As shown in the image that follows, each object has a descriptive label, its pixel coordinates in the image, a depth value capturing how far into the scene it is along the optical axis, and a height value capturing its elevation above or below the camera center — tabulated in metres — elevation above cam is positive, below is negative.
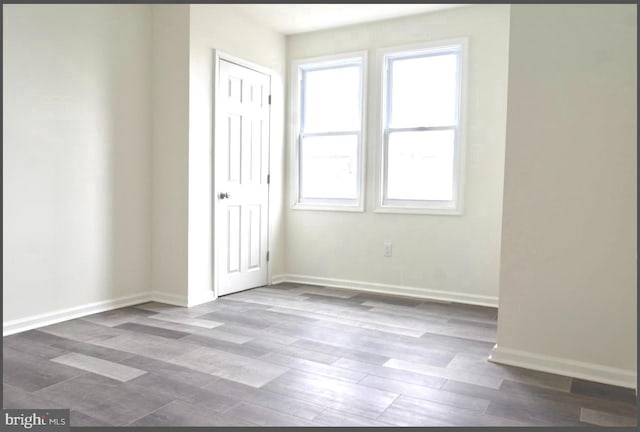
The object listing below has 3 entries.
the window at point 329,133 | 4.90 +0.48
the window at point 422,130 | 4.42 +0.48
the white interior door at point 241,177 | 4.38 +0.02
